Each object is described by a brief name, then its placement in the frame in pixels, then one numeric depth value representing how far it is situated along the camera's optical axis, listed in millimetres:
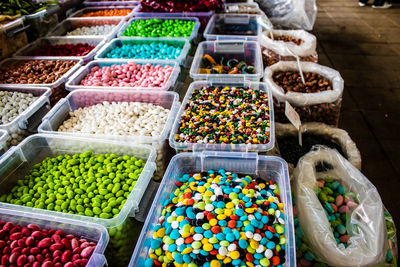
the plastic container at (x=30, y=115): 1476
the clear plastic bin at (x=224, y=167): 1158
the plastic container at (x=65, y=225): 957
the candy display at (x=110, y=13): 2879
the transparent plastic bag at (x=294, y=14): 3053
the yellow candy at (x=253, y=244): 971
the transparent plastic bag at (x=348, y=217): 1135
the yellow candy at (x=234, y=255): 940
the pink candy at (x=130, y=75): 1801
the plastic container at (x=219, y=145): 1328
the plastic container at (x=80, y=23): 2684
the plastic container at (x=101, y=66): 1731
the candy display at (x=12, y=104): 1548
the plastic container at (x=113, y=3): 3021
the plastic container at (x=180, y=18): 2366
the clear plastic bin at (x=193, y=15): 2645
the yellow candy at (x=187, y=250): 963
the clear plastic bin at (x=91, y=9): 2916
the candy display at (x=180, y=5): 2689
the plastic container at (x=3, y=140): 1384
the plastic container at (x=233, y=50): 2199
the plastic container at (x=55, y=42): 2275
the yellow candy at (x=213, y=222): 1034
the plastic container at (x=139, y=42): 2125
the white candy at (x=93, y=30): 2578
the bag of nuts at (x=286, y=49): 2209
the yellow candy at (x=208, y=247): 961
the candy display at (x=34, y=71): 1870
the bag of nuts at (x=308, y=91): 1818
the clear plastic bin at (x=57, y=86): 1786
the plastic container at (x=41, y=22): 2339
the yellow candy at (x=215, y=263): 929
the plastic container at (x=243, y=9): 2865
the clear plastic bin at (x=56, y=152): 1228
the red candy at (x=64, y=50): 2248
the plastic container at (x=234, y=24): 2631
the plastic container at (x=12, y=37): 2104
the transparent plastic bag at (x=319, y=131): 1770
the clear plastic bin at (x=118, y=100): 1399
